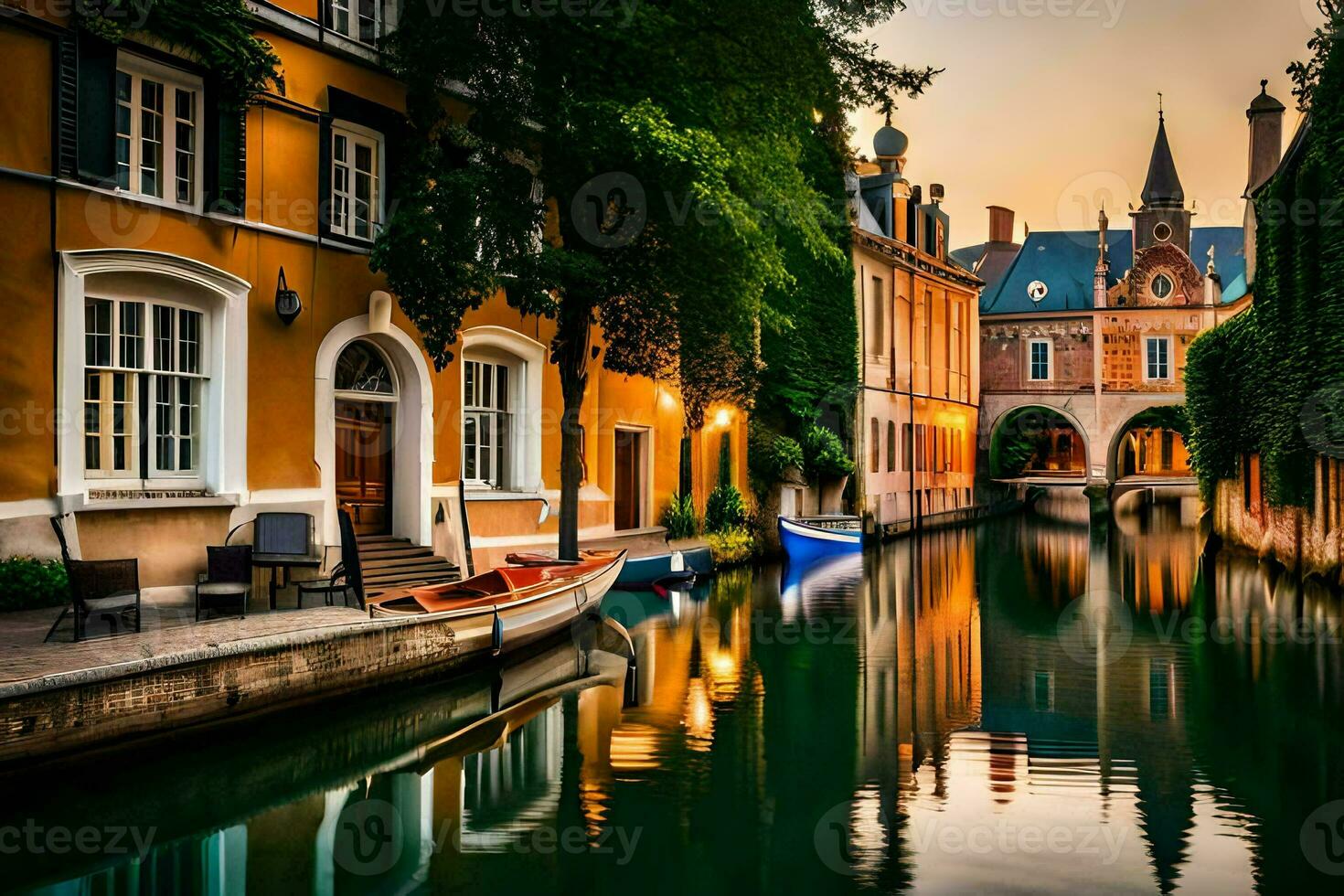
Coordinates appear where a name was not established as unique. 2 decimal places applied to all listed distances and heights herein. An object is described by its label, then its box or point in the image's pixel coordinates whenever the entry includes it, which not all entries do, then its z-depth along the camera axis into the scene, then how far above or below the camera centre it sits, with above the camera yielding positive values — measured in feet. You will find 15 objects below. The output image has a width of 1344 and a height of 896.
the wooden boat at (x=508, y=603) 41.98 -4.60
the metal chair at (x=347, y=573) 41.79 -3.47
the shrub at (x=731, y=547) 84.79 -5.05
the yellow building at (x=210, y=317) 39.29 +6.30
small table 44.37 -3.07
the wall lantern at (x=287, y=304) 47.11 +7.00
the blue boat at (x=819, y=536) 94.02 -4.84
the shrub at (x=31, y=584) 37.17 -3.31
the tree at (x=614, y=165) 50.75 +14.29
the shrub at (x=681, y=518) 80.59 -2.77
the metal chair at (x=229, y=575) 40.06 -3.38
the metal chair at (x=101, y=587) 34.01 -3.20
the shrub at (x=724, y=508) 86.89 -2.32
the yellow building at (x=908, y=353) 122.62 +14.49
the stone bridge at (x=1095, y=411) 174.19 +9.55
